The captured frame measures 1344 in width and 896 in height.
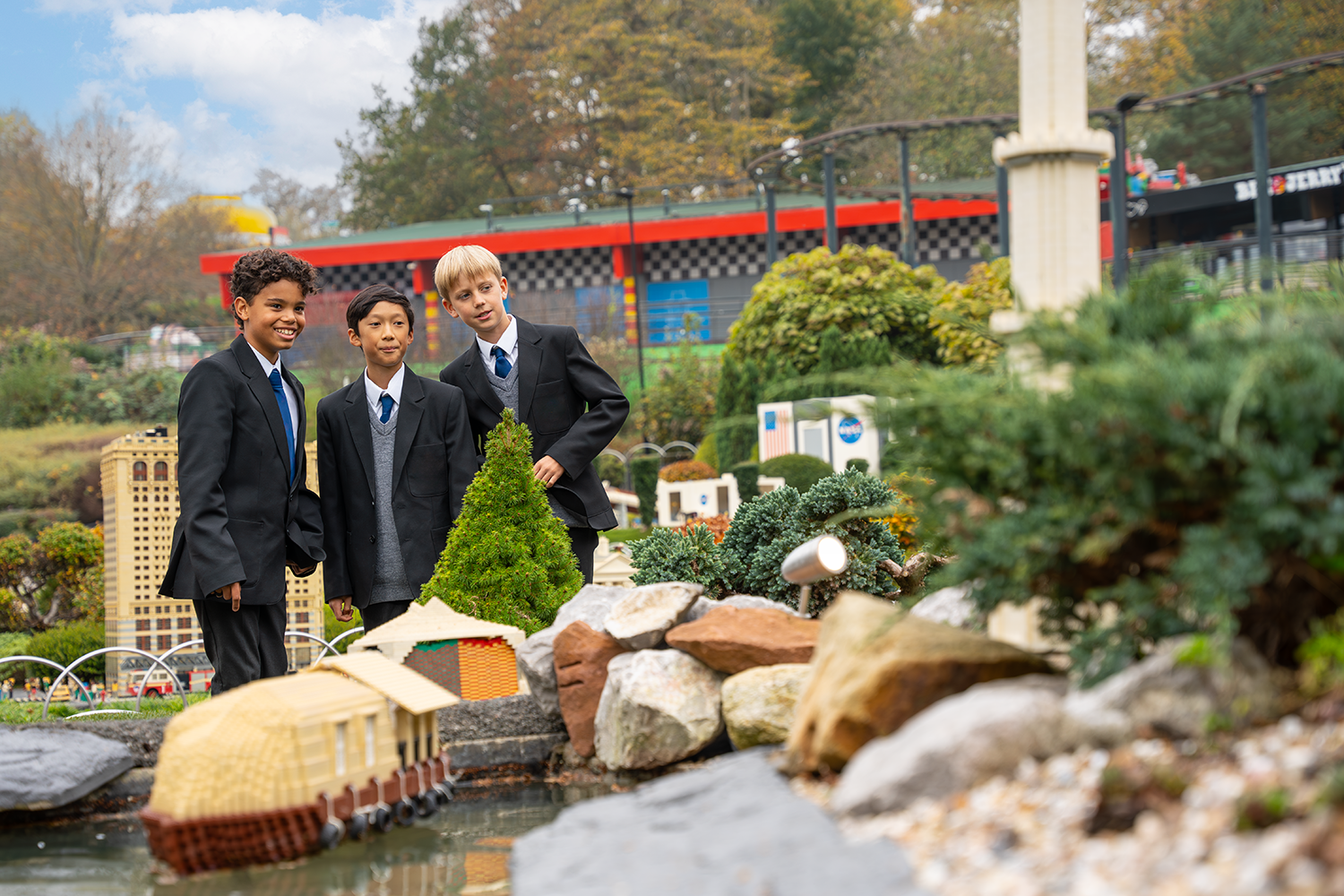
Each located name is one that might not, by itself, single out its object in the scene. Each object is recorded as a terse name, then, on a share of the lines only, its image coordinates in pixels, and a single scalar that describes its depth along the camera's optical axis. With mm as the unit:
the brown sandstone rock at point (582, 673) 4035
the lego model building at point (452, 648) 4113
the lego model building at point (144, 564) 10055
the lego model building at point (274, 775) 2787
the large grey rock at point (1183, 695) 2215
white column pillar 3340
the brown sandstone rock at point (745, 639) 3783
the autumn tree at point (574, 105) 37750
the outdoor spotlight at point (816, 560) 3646
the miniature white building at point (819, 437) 14677
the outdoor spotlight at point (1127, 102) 16375
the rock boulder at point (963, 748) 2260
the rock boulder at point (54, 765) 3523
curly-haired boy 4121
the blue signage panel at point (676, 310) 29828
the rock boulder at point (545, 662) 4145
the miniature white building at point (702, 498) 15492
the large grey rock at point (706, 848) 2051
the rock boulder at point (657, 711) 3766
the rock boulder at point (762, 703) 3562
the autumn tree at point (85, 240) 37031
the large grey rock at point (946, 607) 3545
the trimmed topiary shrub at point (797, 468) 13461
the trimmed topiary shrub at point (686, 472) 16969
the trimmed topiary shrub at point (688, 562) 5289
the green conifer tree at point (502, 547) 4602
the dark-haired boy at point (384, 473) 4789
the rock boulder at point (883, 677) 2598
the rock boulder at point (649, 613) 4023
